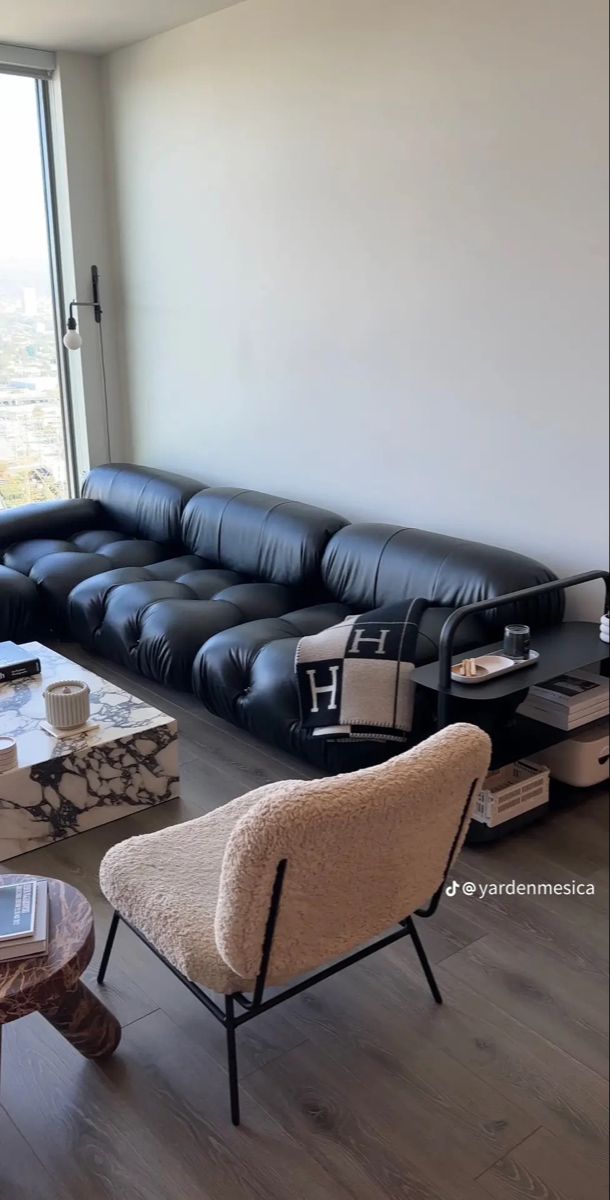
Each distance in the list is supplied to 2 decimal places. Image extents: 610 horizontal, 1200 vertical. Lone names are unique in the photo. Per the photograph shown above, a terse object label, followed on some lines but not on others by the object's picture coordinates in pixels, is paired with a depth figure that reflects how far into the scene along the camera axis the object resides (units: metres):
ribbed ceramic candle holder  2.48
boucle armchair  1.34
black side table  1.70
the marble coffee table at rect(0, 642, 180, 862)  2.37
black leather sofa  2.71
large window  4.43
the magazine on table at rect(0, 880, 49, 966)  1.55
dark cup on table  2.12
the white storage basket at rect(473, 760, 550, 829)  2.27
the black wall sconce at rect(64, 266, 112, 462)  4.54
